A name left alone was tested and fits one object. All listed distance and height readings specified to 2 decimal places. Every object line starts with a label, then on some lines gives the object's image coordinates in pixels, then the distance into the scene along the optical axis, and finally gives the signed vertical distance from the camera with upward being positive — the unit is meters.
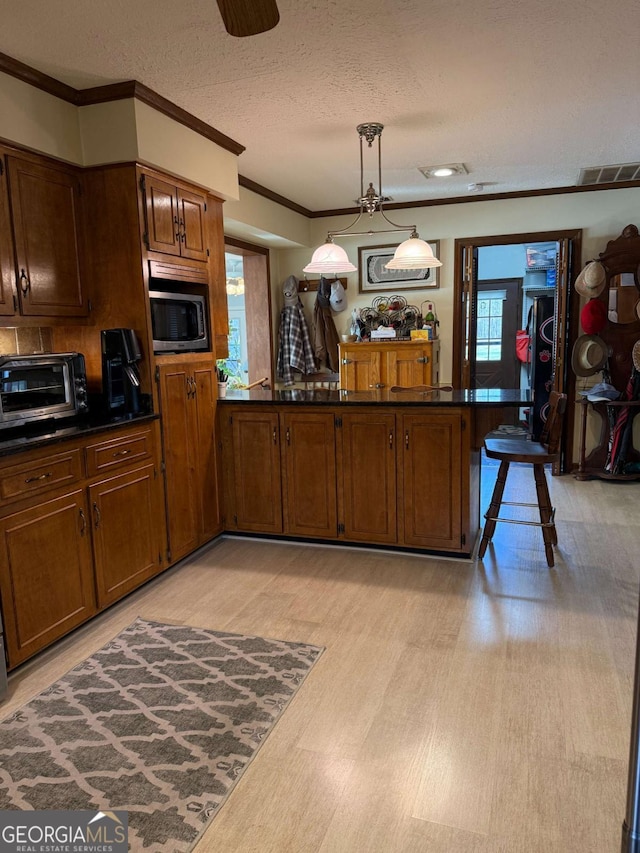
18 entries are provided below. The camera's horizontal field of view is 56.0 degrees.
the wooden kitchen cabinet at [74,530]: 2.34 -0.83
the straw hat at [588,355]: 5.17 -0.21
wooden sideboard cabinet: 5.28 -0.25
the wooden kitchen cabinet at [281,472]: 3.63 -0.82
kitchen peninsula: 3.36 -0.75
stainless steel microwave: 3.19 +0.11
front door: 7.87 +0.01
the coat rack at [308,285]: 5.95 +0.52
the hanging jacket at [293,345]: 5.81 -0.07
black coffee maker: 2.99 -0.14
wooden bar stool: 3.27 -0.68
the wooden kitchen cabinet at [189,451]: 3.32 -0.64
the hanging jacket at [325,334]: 5.87 +0.03
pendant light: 3.59 +0.49
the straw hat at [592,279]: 5.02 +0.43
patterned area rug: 1.74 -1.31
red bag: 7.38 -0.17
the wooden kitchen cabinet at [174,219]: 3.09 +0.66
